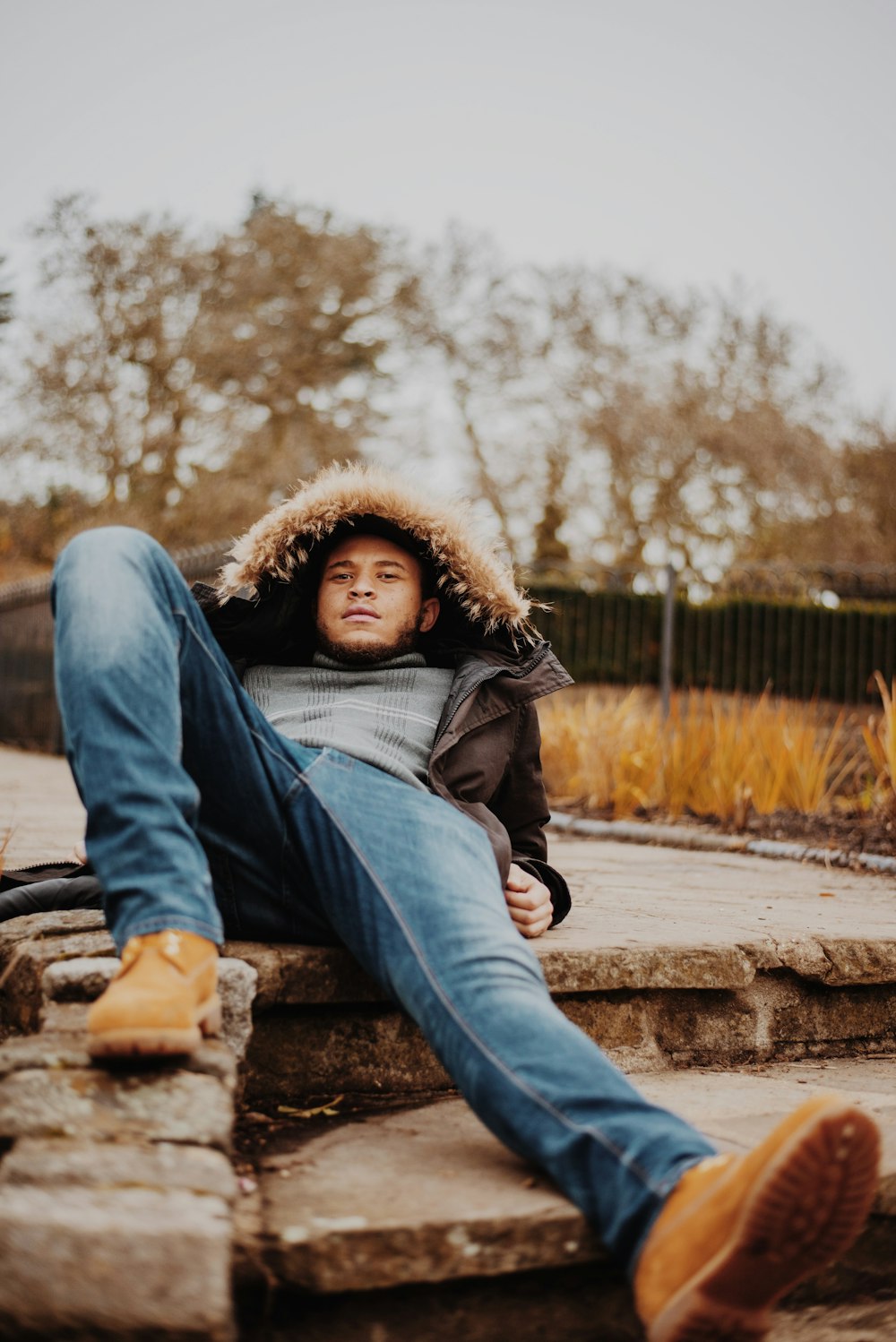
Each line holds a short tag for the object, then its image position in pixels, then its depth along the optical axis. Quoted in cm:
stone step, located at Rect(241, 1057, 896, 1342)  139
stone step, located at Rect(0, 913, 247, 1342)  114
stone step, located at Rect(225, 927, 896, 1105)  193
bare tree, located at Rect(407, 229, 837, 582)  1784
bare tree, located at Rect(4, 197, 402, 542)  1517
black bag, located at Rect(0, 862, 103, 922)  214
